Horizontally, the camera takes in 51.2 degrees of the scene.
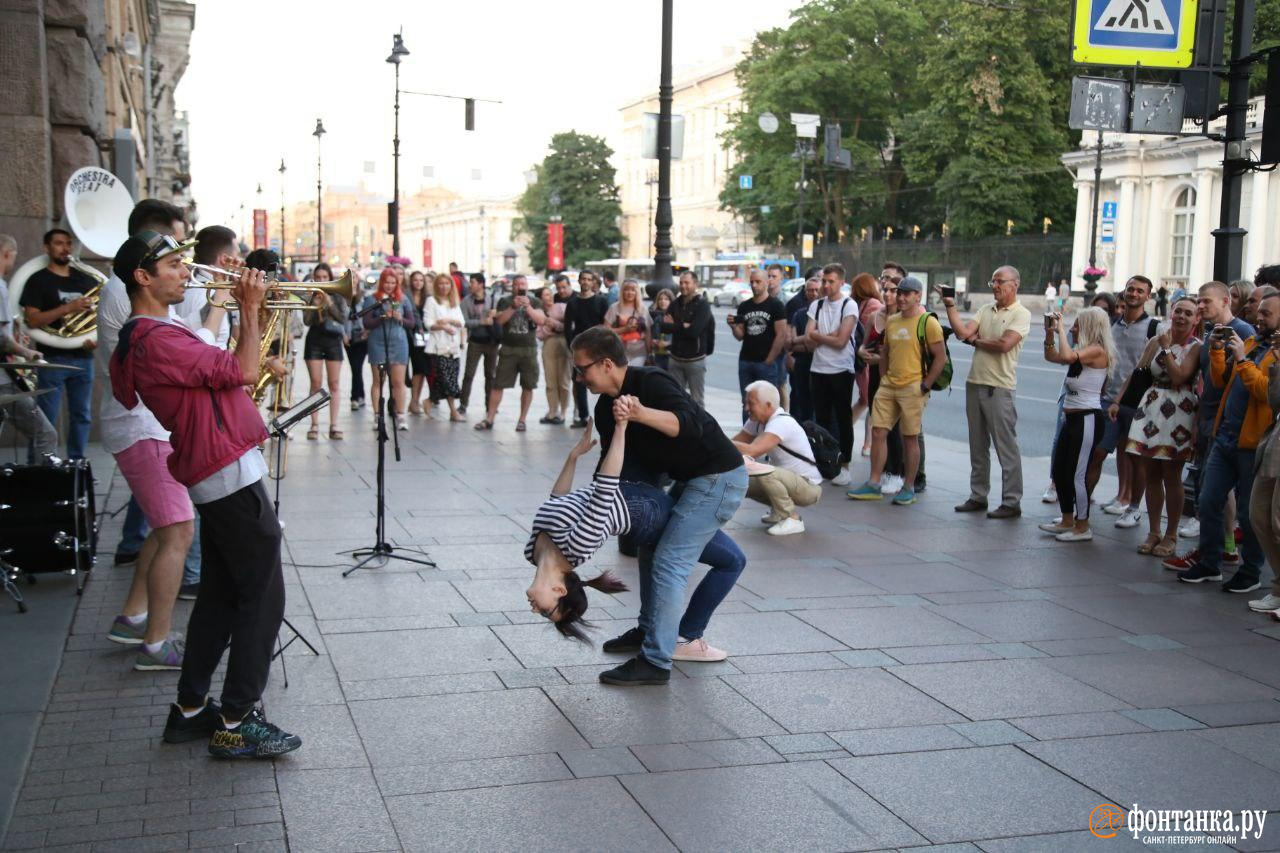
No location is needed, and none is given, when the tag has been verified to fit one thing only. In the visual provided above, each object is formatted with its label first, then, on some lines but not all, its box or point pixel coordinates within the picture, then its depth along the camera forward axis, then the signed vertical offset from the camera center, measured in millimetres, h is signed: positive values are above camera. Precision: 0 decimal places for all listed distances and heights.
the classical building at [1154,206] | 50969 +2564
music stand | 5852 -732
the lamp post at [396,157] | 34906 +2720
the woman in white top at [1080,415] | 9414 -1029
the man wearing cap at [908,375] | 10617 -877
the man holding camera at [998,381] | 10133 -879
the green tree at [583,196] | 111938 +5047
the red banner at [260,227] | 73000 +1123
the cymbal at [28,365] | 7238 -672
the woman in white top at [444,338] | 16281 -1039
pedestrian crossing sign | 9922 +1771
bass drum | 7066 -1445
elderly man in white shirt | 9375 -1459
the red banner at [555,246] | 100688 +693
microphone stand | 8188 -1828
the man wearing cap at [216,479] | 4797 -834
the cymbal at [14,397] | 6620 -767
